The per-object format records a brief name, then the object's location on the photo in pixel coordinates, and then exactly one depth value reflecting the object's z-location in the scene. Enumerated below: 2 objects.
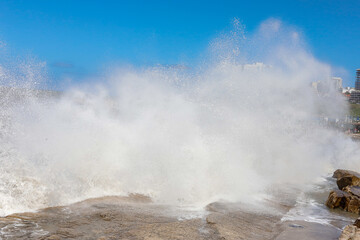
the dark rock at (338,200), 9.27
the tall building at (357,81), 110.75
